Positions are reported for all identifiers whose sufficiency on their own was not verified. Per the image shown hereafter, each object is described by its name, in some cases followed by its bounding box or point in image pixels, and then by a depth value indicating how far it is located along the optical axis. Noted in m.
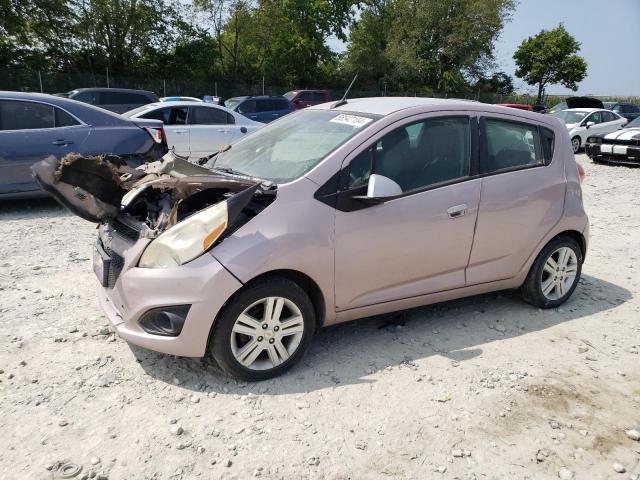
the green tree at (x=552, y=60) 51.02
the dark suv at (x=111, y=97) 16.34
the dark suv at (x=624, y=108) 25.69
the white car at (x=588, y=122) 18.56
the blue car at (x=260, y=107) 18.02
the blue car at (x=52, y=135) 6.95
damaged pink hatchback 3.09
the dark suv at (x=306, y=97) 23.86
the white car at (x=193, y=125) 11.06
